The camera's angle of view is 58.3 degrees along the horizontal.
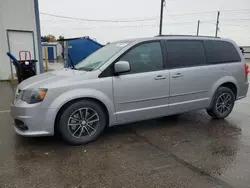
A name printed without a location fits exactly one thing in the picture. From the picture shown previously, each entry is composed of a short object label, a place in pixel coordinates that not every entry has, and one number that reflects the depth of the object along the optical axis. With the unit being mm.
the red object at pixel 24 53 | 11258
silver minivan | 3502
